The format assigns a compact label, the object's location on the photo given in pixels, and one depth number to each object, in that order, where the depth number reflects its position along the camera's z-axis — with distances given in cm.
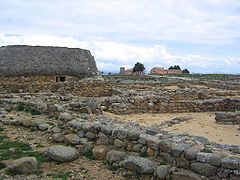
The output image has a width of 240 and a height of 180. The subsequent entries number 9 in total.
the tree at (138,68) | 6828
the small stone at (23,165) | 549
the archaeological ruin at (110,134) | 517
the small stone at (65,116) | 835
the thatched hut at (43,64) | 1759
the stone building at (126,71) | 7309
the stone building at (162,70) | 7700
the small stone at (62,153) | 615
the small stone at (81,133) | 732
